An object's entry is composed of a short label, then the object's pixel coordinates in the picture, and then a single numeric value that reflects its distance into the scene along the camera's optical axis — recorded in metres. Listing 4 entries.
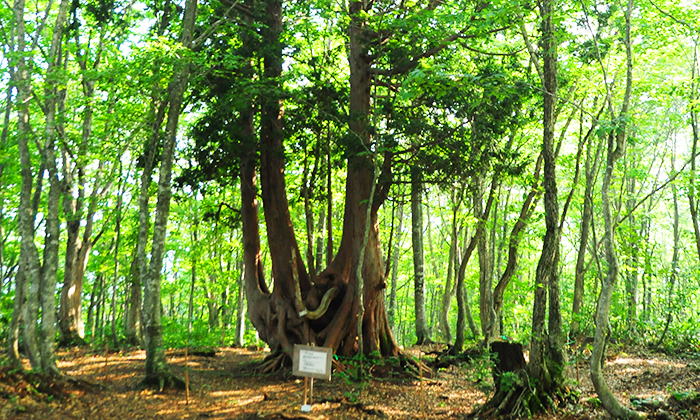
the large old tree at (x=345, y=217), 11.44
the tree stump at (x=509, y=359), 7.94
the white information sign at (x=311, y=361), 7.86
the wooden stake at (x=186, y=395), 8.58
